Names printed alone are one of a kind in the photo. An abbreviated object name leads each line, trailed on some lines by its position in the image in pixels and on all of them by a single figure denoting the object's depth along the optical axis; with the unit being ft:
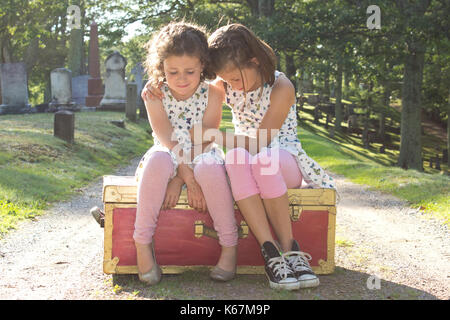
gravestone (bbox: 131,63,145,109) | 66.33
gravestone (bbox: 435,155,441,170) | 69.67
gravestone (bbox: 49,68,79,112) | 56.39
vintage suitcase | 10.88
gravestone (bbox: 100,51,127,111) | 59.52
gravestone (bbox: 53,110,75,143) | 32.32
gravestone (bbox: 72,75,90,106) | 73.56
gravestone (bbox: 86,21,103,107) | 72.49
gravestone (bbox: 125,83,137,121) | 52.49
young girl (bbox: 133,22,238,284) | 10.47
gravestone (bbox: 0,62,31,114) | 52.75
